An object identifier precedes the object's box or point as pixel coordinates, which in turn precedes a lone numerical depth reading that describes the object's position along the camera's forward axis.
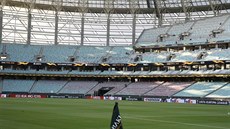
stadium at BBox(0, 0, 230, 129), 70.58
